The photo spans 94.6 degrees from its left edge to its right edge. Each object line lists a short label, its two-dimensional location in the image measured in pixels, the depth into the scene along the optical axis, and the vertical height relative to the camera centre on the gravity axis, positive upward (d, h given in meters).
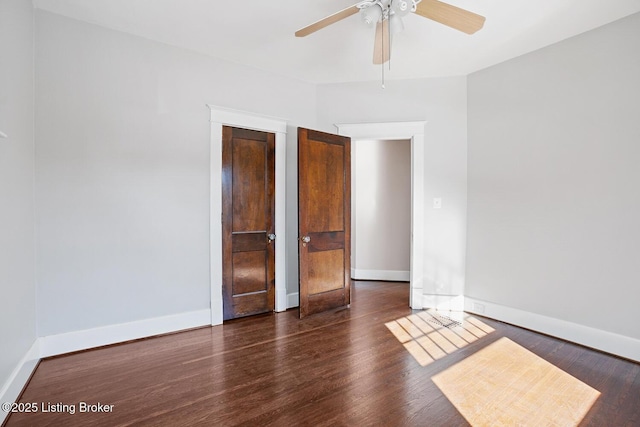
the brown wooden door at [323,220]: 3.42 -0.12
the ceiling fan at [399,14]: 1.88 +1.33
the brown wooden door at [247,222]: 3.34 -0.14
